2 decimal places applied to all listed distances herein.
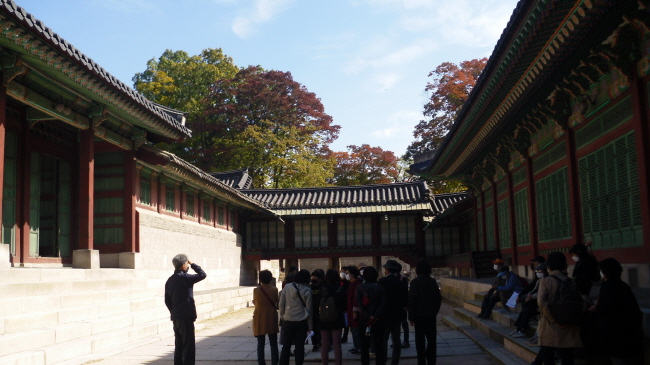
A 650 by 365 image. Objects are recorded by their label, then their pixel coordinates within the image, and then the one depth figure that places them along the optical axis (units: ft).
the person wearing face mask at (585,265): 26.50
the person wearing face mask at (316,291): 33.06
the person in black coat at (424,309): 29.27
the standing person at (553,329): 21.57
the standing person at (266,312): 29.96
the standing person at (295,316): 29.43
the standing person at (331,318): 29.30
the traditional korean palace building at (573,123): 27.40
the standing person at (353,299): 28.86
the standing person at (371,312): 28.27
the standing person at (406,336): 38.85
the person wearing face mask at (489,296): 41.91
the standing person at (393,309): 29.50
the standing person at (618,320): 19.25
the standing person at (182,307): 28.53
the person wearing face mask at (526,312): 31.35
